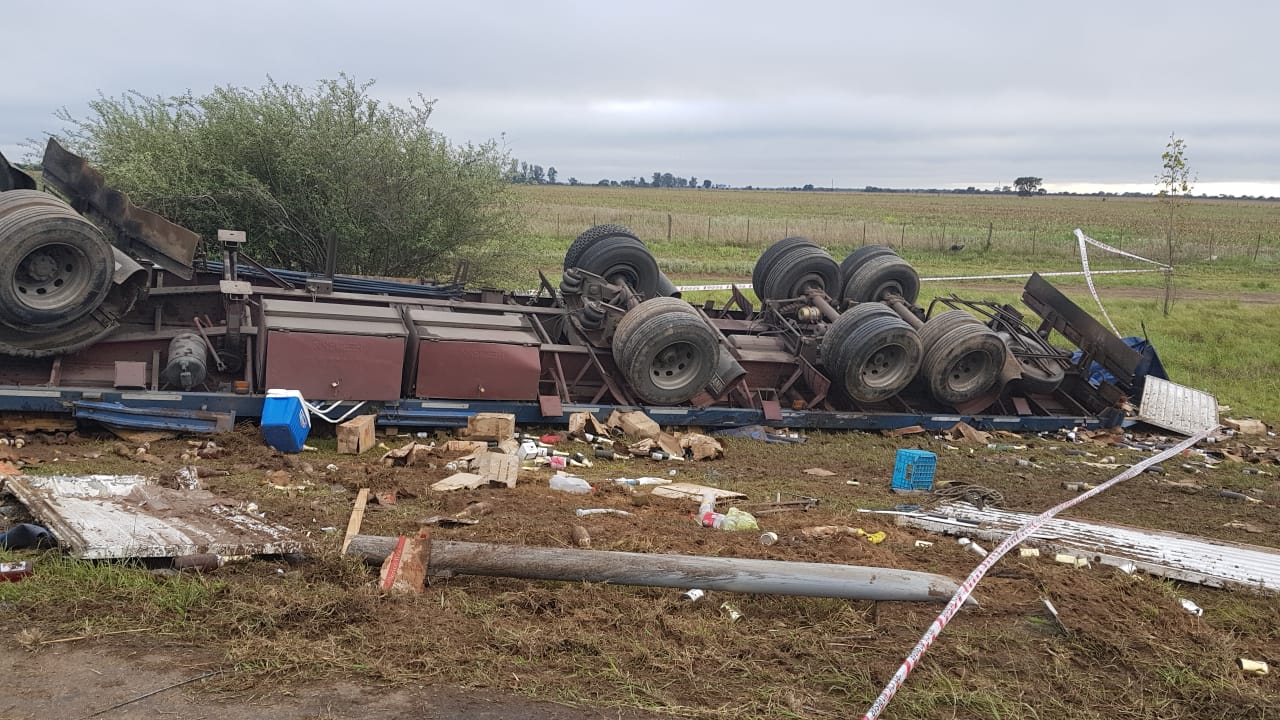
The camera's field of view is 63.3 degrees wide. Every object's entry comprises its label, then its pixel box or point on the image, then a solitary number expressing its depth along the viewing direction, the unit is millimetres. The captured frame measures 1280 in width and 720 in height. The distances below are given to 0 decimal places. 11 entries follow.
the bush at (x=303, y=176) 14070
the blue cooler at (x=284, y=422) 8102
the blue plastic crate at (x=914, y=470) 8570
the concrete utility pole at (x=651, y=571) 5316
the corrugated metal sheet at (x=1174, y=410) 12273
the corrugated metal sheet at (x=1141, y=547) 6367
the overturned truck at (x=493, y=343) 8312
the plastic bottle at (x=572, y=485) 7535
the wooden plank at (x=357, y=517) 5690
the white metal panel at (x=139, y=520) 5234
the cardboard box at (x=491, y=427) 9180
